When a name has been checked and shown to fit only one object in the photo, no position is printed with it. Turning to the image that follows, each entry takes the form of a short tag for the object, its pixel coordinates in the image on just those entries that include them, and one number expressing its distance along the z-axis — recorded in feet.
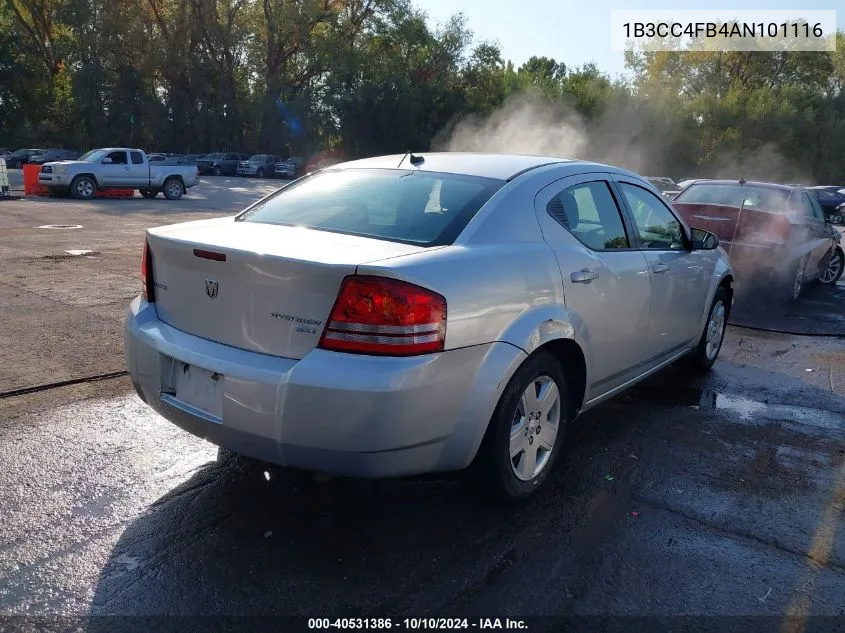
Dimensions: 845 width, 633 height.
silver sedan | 9.10
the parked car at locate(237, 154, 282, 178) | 146.77
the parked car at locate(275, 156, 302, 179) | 147.95
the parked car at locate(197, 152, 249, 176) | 152.15
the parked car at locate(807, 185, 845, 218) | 89.97
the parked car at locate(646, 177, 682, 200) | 91.08
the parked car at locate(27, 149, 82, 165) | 134.53
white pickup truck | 72.23
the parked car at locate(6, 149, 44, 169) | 136.67
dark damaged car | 29.60
